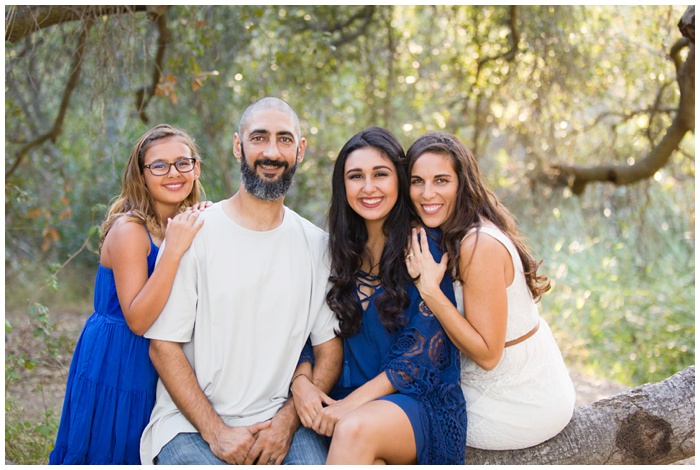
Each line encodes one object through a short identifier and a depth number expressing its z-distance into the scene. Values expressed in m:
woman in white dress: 2.64
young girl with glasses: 2.78
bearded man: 2.71
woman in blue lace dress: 2.51
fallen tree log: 2.88
